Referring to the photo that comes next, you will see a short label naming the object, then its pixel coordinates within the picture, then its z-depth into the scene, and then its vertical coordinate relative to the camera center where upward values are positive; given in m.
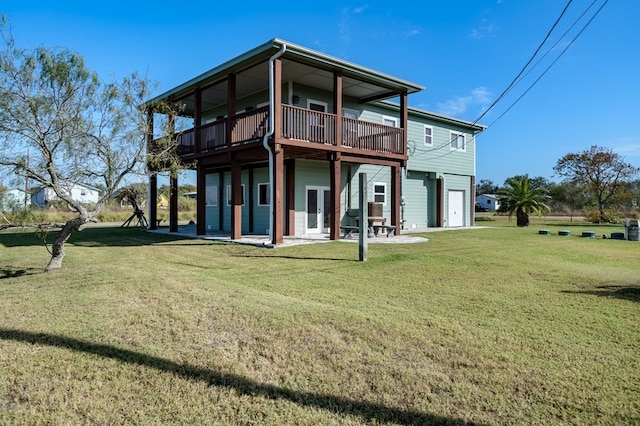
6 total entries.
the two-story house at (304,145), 12.40 +2.50
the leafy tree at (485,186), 92.59 +6.58
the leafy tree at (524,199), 23.50 +0.89
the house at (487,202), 73.22 +2.31
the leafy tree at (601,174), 31.48 +3.21
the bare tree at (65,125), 7.22 +1.72
